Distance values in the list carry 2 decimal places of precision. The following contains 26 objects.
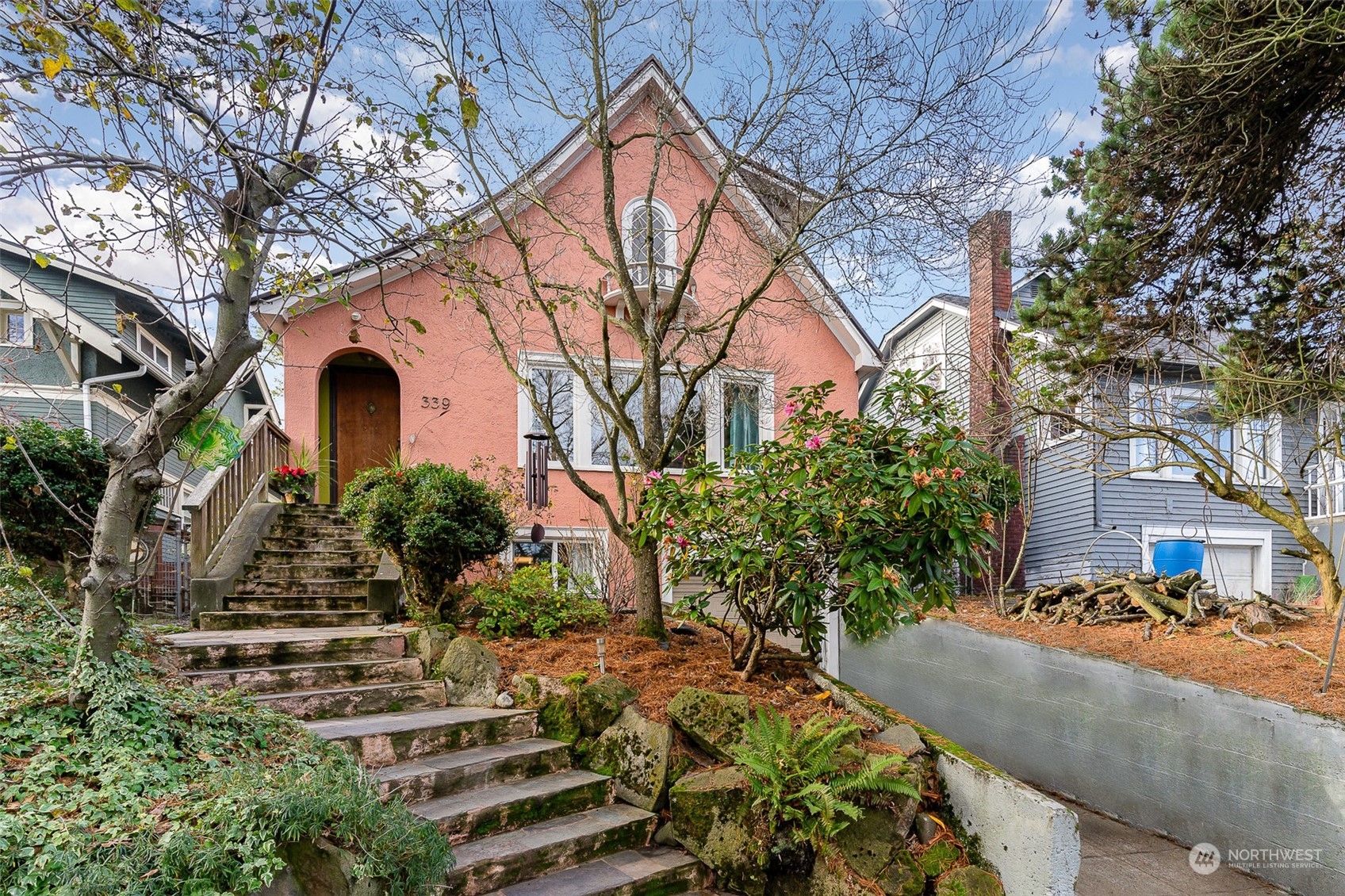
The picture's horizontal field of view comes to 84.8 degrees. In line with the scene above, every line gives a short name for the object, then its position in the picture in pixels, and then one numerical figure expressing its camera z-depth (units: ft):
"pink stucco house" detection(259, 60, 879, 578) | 32.22
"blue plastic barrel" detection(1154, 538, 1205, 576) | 34.86
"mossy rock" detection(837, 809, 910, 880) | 12.53
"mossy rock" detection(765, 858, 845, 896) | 12.27
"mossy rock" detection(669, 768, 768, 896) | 12.73
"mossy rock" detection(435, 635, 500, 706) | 16.74
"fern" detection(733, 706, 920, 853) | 12.55
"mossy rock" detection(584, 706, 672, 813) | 14.33
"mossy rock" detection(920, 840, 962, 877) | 12.95
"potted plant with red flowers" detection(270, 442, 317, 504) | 31.01
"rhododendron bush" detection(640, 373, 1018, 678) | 14.94
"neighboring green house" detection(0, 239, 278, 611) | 39.09
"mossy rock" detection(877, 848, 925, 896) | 12.44
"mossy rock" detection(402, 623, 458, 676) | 17.54
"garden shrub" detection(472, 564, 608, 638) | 20.66
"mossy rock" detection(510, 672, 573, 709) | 16.31
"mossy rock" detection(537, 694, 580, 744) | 15.72
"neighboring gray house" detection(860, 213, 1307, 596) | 40.24
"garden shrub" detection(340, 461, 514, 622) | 20.75
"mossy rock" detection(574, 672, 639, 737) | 15.48
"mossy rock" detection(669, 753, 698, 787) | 14.34
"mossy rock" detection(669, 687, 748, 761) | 14.48
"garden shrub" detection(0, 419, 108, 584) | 18.97
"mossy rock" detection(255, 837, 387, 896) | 9.25
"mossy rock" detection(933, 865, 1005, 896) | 12.42
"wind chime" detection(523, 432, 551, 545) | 30.12
